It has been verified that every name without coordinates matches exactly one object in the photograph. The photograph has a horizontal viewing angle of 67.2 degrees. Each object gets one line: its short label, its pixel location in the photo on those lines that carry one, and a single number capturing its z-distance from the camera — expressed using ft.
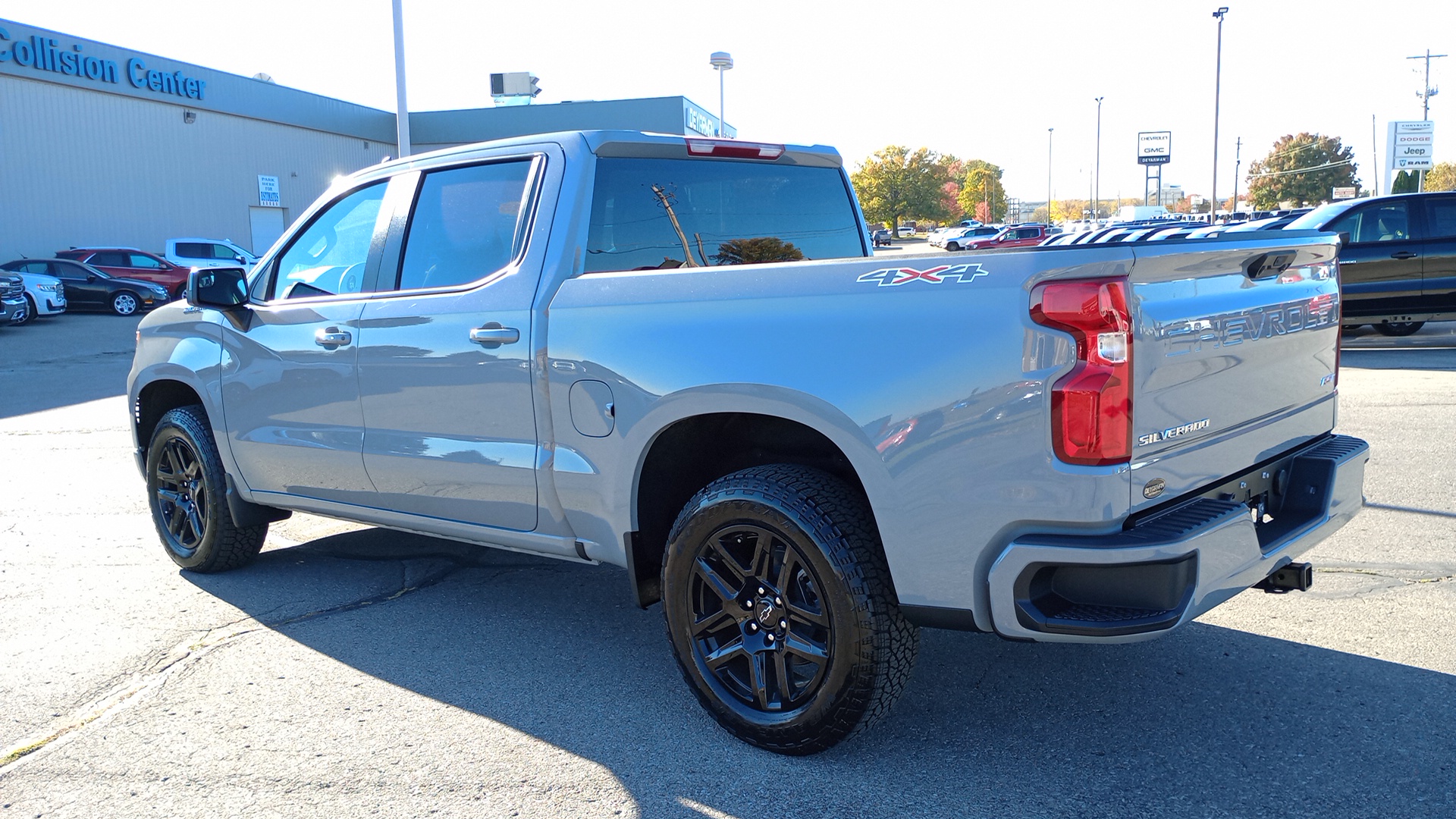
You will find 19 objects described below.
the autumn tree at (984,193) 421.59
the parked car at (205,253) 91.91
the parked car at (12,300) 68.04
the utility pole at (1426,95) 233.76
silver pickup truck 8.88
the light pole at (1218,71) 154.10
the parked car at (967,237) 180.75
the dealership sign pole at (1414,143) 204.85
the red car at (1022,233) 146.91
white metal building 93.76
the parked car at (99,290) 83.82
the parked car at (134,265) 87.86
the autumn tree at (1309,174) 319.68
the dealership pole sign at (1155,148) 354.33
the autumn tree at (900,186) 313.53
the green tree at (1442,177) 265.75
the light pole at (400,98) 63.67
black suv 41.22
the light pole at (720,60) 103.86
